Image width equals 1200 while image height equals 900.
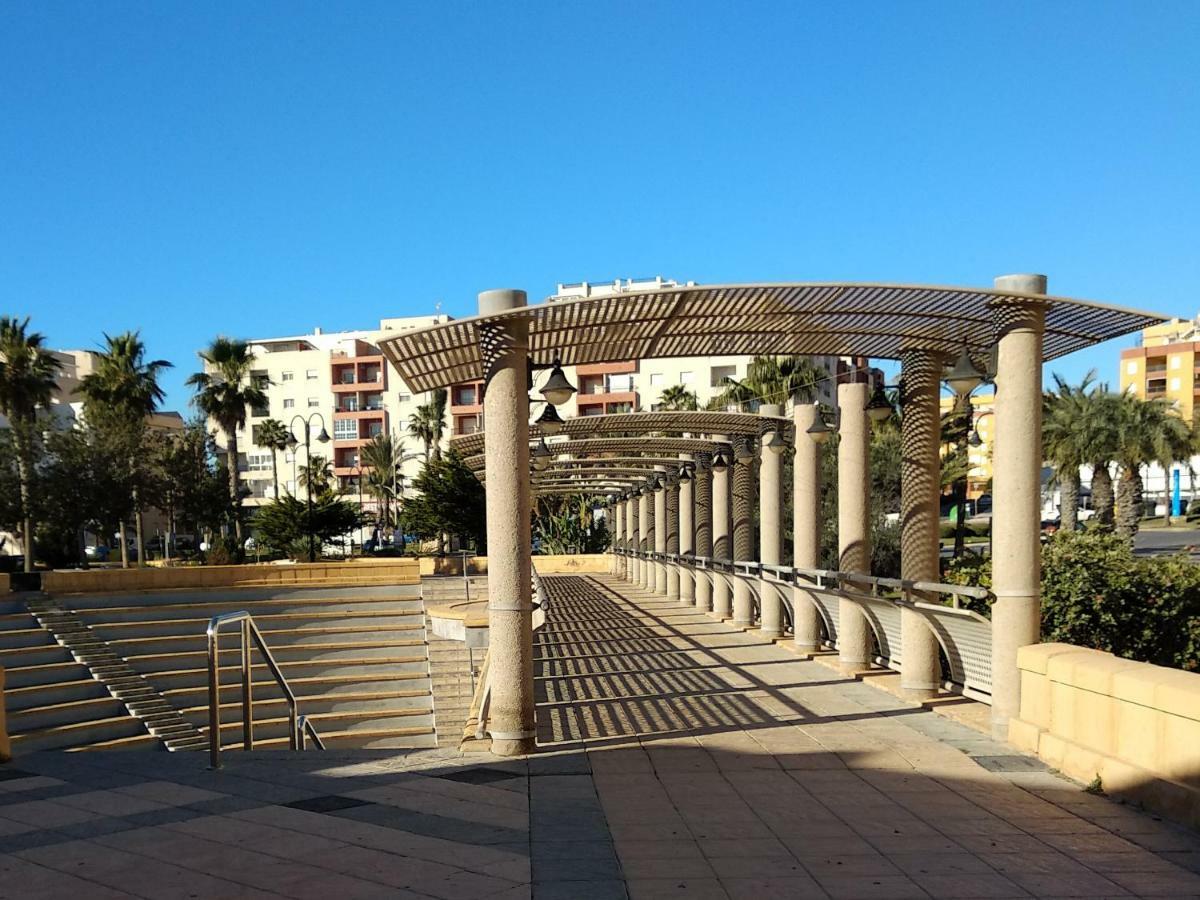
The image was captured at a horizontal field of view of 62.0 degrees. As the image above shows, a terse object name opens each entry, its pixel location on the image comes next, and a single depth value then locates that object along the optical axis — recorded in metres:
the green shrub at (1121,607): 12.50
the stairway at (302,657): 17.66
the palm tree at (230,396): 50.31
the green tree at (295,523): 40.78
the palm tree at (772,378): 43.47
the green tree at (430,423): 72.44
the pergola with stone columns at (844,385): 7.95
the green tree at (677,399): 59.88
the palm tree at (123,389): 42.52
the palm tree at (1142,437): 30.47
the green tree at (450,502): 45.34
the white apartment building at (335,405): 81.81
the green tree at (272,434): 64.81
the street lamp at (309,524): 31.51
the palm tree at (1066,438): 30.70
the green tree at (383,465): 73.31
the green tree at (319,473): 71.30
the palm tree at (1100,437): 30.44
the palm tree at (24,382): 37.34
